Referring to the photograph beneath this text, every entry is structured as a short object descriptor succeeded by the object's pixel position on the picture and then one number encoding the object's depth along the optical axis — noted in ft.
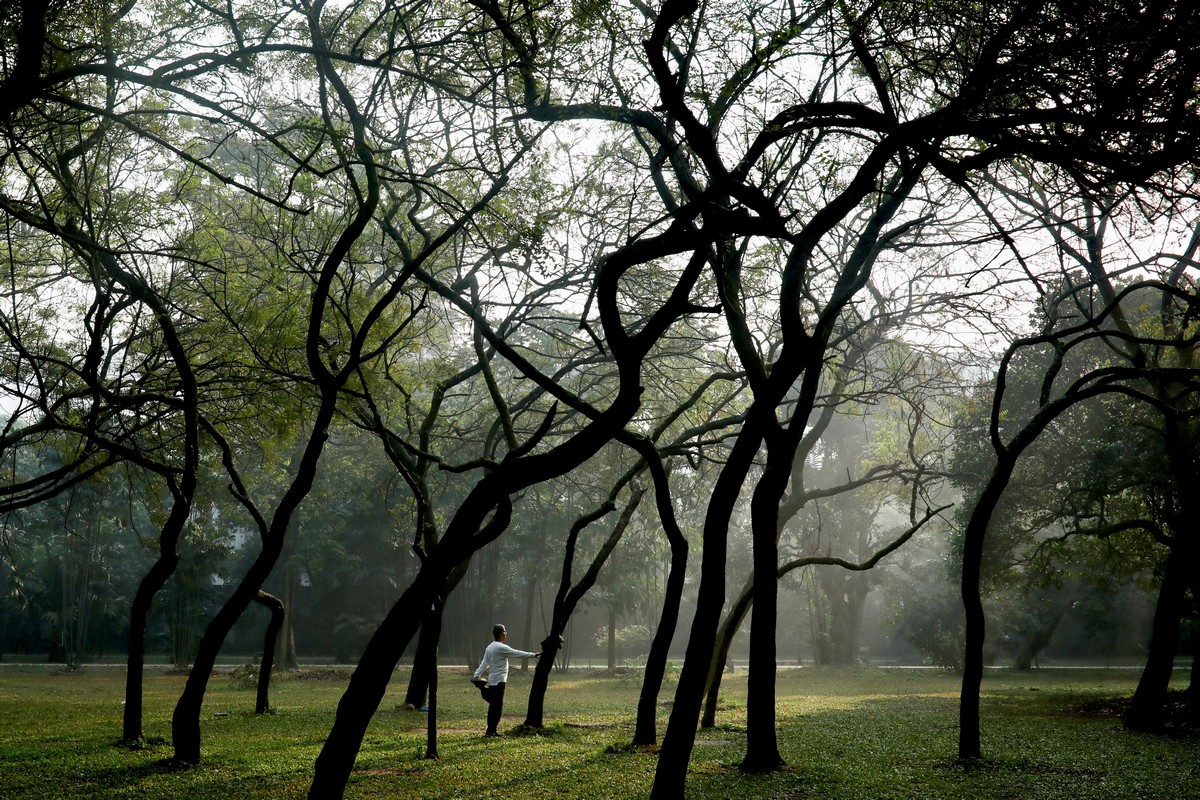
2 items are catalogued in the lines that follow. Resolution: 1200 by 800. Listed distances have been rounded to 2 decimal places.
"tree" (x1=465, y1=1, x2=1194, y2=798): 18.71
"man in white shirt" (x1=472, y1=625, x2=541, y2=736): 45.52
